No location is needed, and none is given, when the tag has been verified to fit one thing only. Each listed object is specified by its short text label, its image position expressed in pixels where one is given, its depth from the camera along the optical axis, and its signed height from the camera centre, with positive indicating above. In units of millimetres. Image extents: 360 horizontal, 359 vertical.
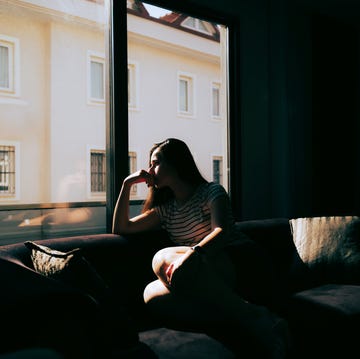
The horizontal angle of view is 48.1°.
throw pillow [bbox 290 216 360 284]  2123 -330
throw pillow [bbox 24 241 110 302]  1221 -260
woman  1410 -240
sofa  955 -359
